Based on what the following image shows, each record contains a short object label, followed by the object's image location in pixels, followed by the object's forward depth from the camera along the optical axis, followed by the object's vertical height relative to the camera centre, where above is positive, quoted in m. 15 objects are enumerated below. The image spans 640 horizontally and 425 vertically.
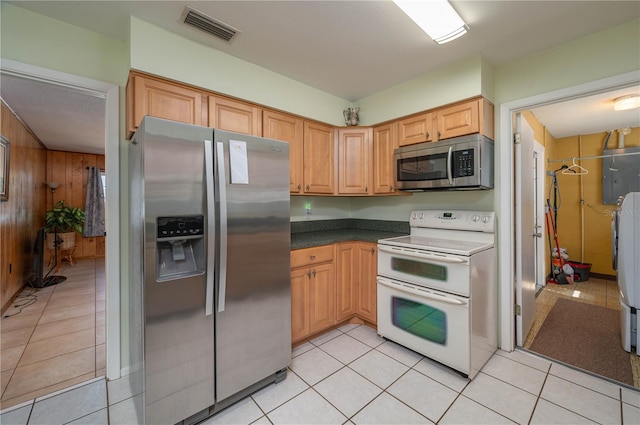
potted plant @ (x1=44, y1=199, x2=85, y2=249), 5.22 -0.20
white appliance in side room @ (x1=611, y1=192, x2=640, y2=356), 2.24 -0.47
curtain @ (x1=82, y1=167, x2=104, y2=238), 6.25 +0.17
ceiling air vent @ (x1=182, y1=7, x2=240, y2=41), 1.70 +1.27
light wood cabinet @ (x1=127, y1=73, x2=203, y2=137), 1.76 +0.78
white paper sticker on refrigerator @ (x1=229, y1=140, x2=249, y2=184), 1.65 +0.31
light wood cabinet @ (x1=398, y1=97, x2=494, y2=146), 2.21 +0.79
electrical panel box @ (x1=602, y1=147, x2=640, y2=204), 3.76 +0.52
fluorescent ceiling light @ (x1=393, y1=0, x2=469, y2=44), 1.58 +1.23
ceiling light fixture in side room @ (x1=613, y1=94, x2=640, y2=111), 2.71 +1.12
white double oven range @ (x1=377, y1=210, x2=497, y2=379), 1.95 -0.64
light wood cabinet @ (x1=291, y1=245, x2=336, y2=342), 2.31 -0.72
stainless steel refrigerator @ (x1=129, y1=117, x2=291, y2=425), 1.41 -0.33
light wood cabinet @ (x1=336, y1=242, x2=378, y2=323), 2.65 -0.70
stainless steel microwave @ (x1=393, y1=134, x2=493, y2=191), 2.18 +0.41
